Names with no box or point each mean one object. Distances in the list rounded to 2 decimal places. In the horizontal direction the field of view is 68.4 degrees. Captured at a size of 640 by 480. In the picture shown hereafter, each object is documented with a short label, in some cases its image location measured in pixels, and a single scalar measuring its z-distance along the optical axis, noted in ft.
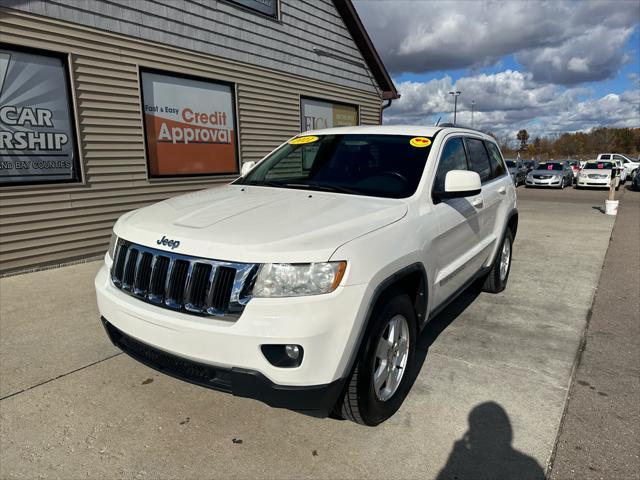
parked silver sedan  76.43
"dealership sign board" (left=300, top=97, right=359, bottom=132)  35.09
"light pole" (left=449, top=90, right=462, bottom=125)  143.41
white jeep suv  7.17
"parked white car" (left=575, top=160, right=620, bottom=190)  74.28
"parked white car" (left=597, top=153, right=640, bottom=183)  92.38
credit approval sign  24.23
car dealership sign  18.54
